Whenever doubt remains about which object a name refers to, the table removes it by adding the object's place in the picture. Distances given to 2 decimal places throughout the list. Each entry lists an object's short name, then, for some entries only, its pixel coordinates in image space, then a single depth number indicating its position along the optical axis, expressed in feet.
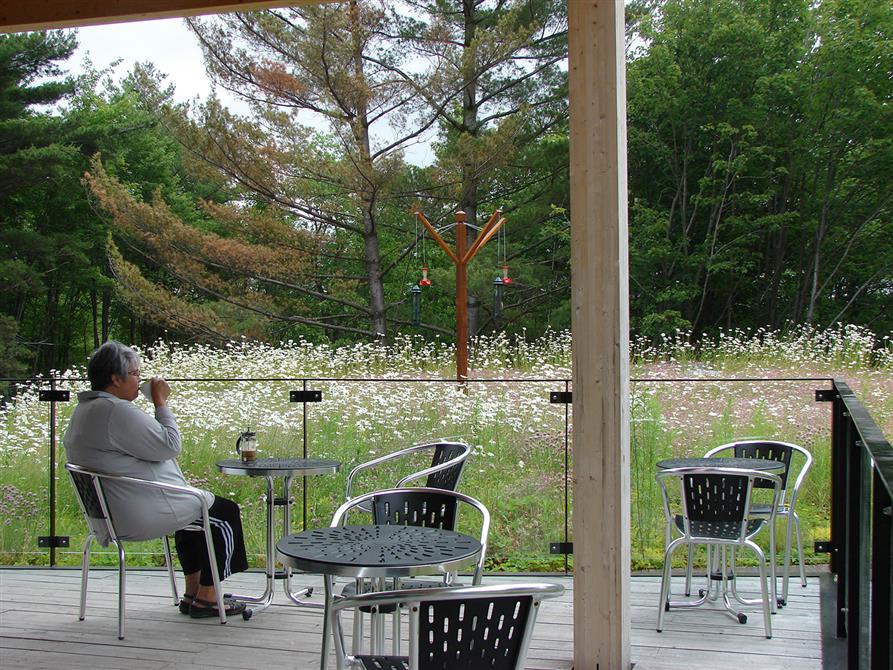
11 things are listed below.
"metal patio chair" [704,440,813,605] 13.58
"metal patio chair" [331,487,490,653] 9.94
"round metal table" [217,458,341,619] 13.03
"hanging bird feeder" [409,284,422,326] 33.97
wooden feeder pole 32.14
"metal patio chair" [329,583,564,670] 5.90
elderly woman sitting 11.96
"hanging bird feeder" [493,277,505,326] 34.19
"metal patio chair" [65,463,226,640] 11.89
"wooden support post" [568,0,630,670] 9.91
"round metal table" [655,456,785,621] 13.43
